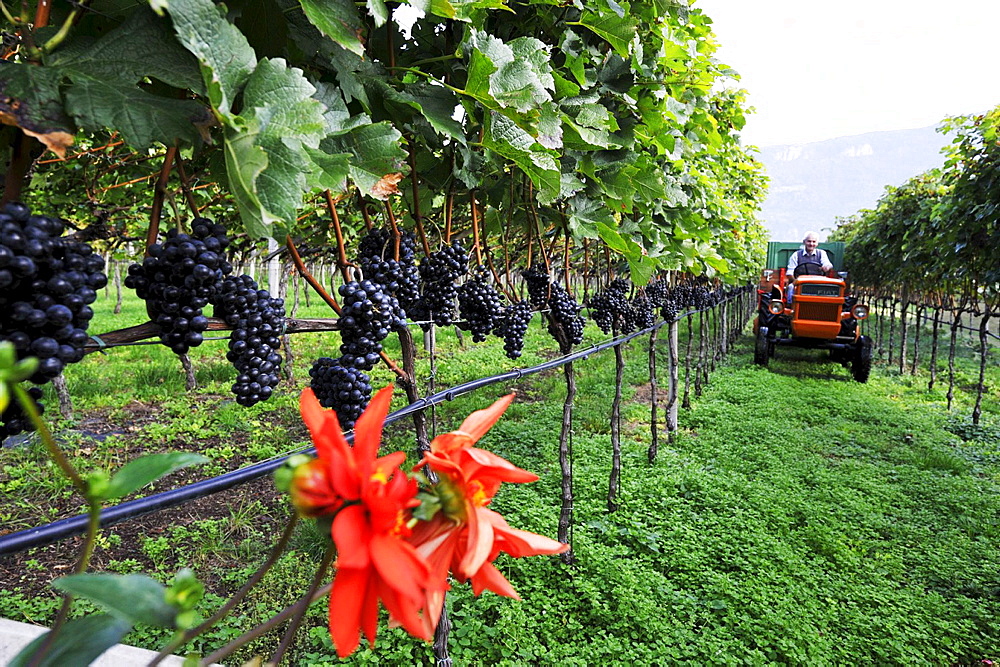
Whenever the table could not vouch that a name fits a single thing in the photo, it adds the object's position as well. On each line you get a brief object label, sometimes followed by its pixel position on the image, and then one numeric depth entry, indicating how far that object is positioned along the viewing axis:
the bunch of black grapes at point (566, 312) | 2.97
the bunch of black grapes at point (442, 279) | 1.86
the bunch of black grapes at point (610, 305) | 3.50
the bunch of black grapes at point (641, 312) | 4.33
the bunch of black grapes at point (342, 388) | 1.40
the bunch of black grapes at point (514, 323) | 2.56
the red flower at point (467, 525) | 0.41
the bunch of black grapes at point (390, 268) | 1.54
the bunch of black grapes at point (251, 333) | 1.10
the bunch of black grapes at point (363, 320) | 1.36
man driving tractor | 10.44
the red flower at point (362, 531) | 0.35
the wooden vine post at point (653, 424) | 5.58
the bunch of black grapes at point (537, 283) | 2.73
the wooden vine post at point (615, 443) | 4.46
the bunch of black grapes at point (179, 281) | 0.93
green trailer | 15.14
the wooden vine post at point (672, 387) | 6.40
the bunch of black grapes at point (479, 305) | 2.14
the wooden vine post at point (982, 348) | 7.02
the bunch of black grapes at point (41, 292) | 0.69
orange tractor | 9.34
